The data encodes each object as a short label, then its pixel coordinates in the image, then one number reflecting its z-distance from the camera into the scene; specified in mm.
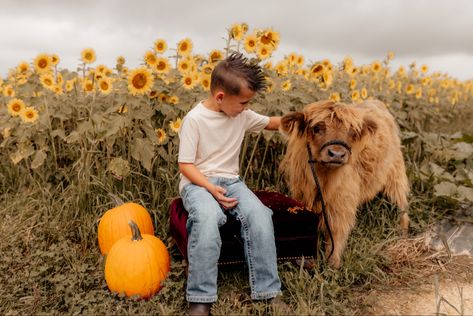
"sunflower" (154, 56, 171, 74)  4301
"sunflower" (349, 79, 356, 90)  5508
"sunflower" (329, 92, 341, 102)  4848
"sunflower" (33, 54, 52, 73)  4801
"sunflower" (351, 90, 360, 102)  5289
